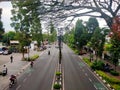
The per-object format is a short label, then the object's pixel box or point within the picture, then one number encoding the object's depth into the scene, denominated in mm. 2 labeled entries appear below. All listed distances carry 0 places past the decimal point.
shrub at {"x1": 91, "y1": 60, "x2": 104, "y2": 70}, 17655
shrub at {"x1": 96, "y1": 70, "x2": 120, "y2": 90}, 11719
